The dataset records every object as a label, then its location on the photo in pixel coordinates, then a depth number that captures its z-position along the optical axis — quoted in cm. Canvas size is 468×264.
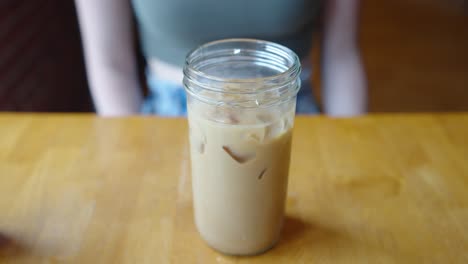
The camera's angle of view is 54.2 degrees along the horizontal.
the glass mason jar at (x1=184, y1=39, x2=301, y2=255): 43
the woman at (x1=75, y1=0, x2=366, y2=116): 89
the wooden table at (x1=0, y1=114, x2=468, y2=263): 51
